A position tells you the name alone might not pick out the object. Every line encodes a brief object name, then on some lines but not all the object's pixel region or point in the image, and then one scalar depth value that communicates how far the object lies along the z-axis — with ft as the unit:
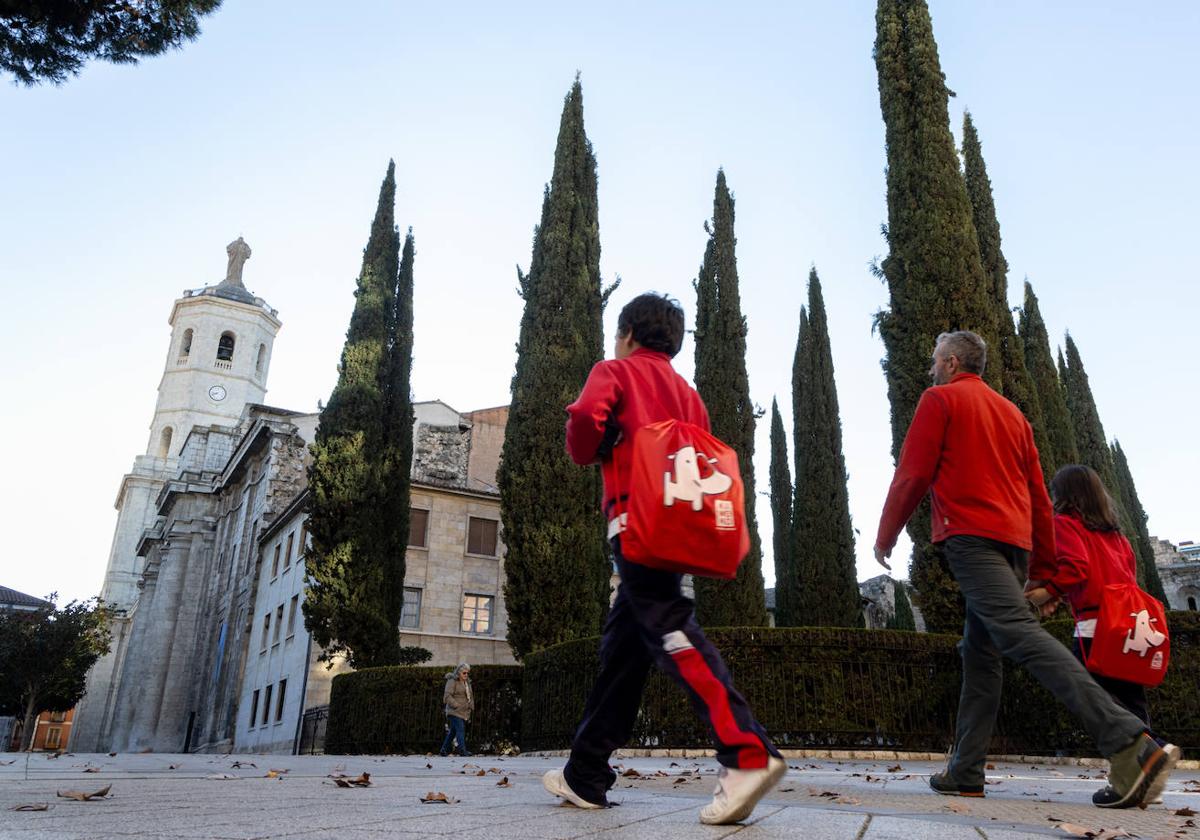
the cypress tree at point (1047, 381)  69.62
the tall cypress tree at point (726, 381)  72.59
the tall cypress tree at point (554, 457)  58.75
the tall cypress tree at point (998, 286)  41.83
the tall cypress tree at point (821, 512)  84.99
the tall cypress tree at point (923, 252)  39.83
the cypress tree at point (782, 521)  89.92
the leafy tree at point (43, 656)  137.39
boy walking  8.60
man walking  11.82
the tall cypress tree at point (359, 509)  71.67
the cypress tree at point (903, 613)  116.78
